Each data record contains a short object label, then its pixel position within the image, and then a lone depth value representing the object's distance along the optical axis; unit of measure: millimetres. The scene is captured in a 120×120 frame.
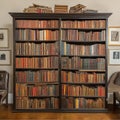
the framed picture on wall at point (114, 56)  5285
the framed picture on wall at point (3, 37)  5305
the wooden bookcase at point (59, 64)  4680
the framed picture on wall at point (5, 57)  5340
